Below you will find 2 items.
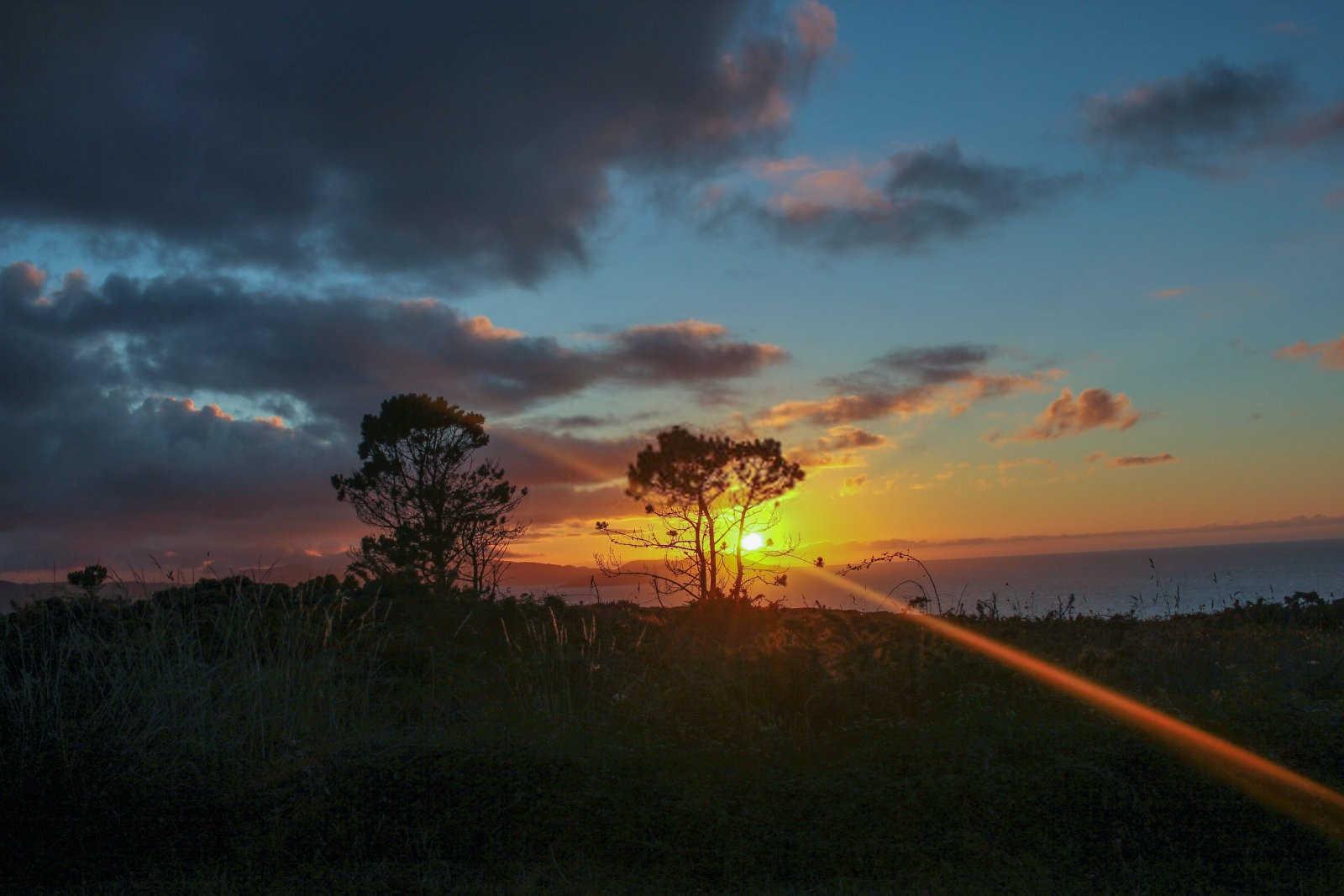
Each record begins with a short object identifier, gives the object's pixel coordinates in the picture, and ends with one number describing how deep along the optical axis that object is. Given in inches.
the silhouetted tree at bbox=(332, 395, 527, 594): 872.9
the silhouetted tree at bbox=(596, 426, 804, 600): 487.8
